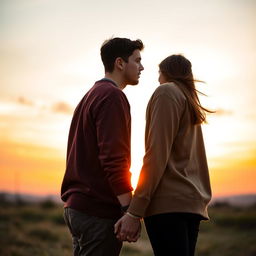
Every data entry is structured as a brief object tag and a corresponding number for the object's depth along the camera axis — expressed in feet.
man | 9.10
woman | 8.83
